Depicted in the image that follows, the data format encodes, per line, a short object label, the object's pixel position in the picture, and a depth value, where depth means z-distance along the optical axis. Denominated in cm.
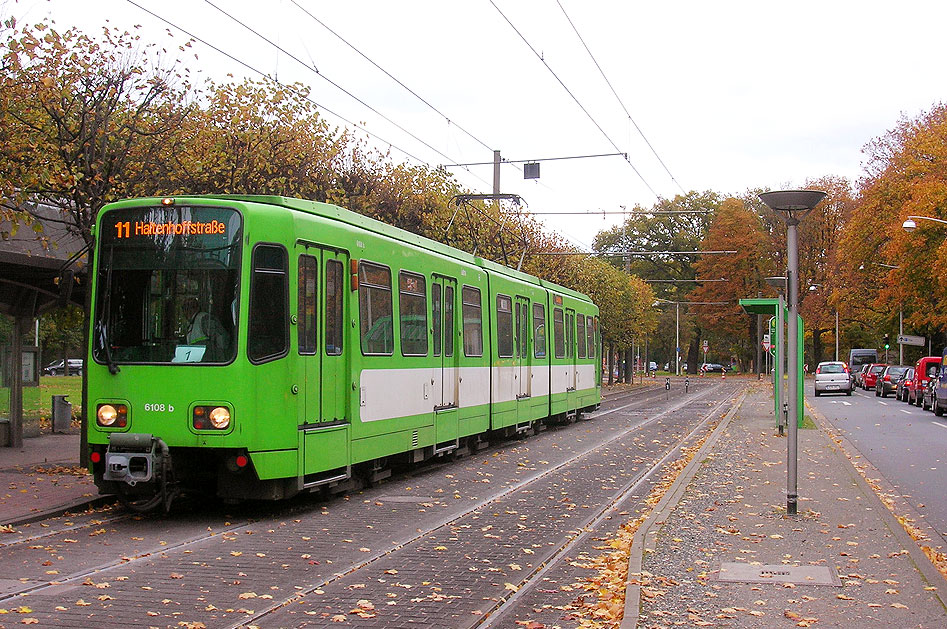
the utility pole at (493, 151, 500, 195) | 3125
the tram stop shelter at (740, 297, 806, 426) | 2253
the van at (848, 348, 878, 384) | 7938
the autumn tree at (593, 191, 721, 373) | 9338
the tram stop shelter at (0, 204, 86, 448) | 1695
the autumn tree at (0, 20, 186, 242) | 1420
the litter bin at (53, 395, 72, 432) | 2261
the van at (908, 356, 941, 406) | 4131
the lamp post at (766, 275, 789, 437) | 2213
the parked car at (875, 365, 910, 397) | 5067
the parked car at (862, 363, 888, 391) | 5952
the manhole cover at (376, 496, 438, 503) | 1345
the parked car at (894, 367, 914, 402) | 4634
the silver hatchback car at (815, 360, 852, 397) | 5331
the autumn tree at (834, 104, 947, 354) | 4750
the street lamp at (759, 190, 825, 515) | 1190
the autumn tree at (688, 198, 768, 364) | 8212
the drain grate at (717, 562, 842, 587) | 835
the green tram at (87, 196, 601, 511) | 1108
